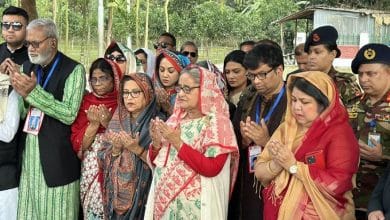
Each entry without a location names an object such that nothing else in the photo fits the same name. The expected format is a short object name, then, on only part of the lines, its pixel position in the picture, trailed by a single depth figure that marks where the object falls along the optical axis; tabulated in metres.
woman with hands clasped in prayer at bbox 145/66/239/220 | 2.99
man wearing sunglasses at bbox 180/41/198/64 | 5.87
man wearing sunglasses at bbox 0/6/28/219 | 3.57
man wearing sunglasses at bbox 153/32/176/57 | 5.99
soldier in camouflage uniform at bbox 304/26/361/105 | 3.95
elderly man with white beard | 3.58
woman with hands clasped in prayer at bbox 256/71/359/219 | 2.57
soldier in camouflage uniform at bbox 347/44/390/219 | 3.09
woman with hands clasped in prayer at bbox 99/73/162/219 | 3.43
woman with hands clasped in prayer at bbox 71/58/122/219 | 3.64
